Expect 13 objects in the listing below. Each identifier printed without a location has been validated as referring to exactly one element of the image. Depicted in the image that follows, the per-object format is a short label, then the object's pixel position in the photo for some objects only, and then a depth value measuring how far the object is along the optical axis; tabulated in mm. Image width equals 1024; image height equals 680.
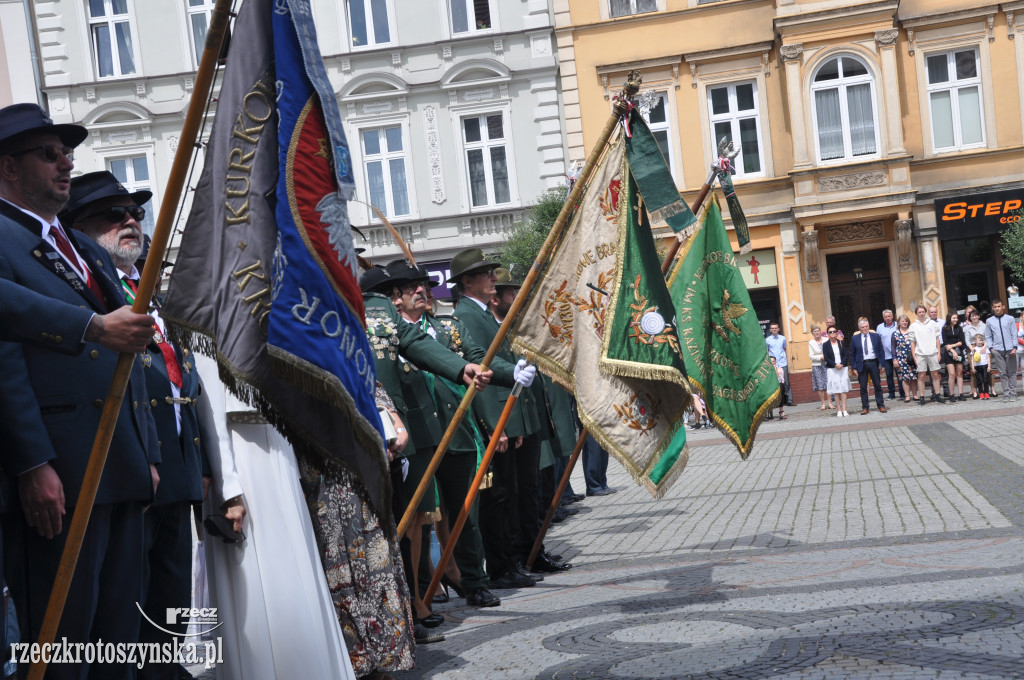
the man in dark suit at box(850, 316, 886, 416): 21812
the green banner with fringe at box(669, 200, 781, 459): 8523
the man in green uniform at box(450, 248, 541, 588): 8070
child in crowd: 21875
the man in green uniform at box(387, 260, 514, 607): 7145
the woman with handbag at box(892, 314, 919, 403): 22734
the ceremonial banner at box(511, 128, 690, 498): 6832
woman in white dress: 4344
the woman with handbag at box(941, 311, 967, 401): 22172
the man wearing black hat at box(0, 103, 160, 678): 3438
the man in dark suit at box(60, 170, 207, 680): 4086
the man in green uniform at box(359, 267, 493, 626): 6559
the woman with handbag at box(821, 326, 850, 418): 21781
